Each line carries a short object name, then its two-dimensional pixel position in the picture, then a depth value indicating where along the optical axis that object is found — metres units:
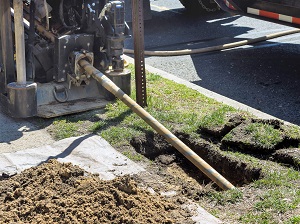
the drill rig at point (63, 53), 6.64
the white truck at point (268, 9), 8.34
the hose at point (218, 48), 9.27
